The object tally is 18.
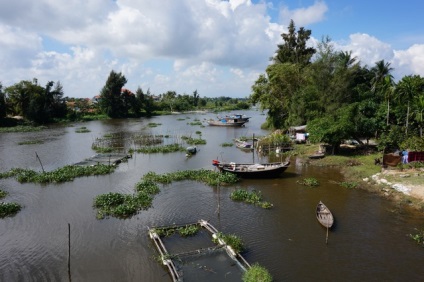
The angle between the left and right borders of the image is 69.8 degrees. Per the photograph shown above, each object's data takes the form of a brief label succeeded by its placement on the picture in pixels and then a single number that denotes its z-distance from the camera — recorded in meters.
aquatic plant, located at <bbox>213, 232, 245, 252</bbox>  13.56
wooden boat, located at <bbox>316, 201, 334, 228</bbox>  16.33
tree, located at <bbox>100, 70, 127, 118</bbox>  89.75
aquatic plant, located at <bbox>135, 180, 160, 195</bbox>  22.33
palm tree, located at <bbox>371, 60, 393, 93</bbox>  45.18
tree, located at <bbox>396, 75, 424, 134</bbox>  29.08
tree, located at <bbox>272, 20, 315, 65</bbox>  51.38
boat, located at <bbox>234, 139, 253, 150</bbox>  39.97
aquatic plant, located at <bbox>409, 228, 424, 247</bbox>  14.73
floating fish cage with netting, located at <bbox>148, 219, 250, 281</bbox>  11.85
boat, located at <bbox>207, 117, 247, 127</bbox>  69.50
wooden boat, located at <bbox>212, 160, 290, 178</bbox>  24.86
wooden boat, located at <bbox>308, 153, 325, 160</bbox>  30.75
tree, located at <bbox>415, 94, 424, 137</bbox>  27.35
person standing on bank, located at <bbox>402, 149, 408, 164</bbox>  24.14
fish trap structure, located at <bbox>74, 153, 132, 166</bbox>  30.76
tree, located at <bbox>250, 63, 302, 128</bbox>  45.88
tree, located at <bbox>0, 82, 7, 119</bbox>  66.50
